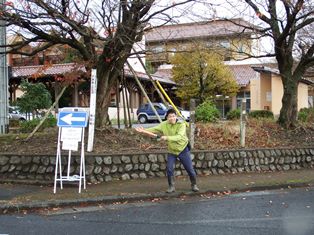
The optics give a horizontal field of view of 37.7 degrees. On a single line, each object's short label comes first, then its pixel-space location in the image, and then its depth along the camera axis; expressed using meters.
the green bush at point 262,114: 23.45
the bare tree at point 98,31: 11.23
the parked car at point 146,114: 36.34
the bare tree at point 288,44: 14.48
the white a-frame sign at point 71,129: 9.85
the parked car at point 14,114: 31.29
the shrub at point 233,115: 24.93
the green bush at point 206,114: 17.38
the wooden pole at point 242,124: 13.49
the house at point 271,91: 32.72
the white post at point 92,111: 10.92
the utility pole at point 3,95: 15.41
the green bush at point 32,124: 17.40
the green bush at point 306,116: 18.95
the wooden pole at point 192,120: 12.74
